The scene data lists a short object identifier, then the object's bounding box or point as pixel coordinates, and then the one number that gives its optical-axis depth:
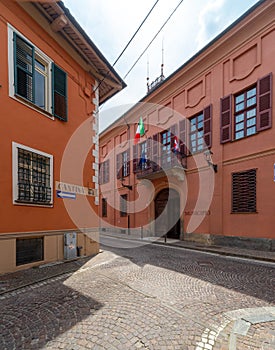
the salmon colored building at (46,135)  6.04
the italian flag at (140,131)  16.06
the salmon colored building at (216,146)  9.76
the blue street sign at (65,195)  7.63
